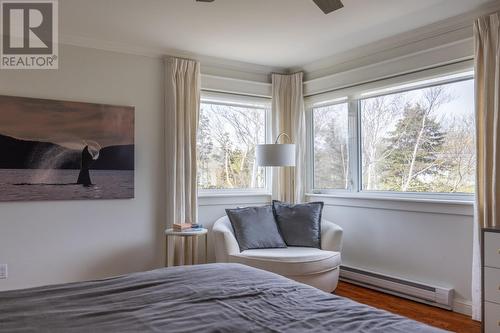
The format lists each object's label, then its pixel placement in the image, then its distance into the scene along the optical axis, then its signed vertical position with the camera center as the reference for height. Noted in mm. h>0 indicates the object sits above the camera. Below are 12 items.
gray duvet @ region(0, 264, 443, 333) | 1316 -531
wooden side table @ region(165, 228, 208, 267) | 4148 -846
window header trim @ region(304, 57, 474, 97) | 3375 +905
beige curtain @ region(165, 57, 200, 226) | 4125 +334
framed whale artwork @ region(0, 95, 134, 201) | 3426 +172
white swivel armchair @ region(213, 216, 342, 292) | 3473 -810
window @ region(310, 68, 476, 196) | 3479 +285
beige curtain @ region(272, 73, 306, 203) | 4824 +456
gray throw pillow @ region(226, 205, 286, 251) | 3854 -605
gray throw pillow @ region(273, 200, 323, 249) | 3979 -567
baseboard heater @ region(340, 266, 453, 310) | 3365 -1121
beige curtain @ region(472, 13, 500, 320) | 2979 +292
